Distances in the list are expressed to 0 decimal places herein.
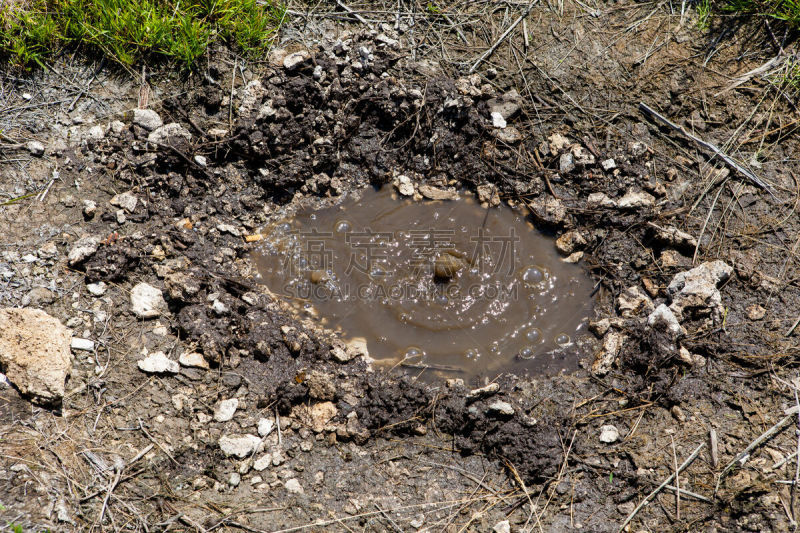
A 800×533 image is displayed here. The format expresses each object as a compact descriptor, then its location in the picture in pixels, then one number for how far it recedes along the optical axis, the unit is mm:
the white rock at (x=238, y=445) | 2723
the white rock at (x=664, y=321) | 3020
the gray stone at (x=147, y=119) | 3260
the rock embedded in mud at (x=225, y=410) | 2812
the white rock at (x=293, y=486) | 2702
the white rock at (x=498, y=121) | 3547
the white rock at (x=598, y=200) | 3414
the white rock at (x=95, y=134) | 3221
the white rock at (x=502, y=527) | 2629
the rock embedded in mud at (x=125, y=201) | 3184
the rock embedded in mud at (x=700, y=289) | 3076
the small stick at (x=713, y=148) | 3400
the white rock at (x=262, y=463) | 2729
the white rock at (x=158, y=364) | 2828
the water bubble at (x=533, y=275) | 3388
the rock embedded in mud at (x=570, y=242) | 3406
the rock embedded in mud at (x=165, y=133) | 3266
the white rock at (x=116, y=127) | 3256
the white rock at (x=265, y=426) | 2807
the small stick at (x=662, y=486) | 2680
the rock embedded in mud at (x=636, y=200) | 3387
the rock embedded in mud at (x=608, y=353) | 3086
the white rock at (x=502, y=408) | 2875
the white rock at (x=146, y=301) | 2976
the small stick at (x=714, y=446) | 2752
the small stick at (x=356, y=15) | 3574
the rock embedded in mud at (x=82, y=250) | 2945
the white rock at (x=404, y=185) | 3600
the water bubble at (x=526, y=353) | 3215
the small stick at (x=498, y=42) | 3590
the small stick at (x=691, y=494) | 2678
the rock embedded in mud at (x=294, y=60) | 3412
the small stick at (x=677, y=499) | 2672
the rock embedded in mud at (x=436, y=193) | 3609
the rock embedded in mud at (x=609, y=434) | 2854
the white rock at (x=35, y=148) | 3146
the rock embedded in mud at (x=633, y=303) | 3227
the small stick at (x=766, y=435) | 2730
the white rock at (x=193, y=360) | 2896
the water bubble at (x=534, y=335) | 3252
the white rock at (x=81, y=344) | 2766
